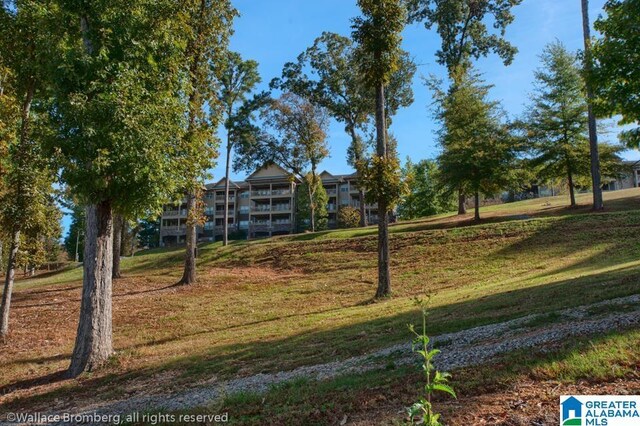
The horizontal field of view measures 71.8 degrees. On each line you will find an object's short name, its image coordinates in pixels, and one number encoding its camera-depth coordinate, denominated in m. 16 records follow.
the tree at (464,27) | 34.72
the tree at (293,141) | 41.75
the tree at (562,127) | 28.50
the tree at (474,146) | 27.48
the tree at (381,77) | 16.23
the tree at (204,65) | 18.77
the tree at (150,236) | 83.75
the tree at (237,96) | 35.05
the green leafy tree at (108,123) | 9.36
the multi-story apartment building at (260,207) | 74.69
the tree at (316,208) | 65.50
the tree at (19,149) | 13.73
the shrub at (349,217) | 53.78
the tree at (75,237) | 70.97
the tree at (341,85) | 39.66
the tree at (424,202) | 56.38
